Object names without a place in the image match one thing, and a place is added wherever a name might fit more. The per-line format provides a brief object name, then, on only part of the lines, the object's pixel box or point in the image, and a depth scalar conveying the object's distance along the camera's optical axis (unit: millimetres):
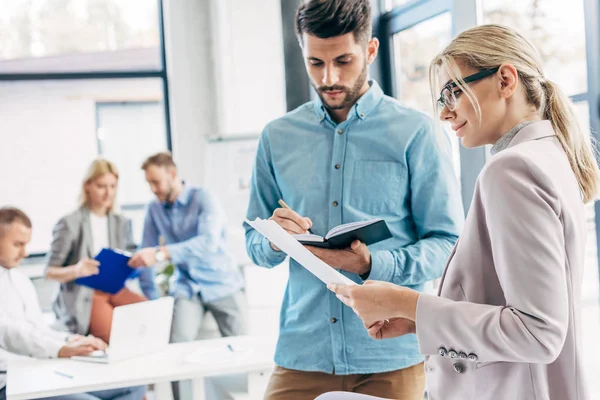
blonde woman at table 4195
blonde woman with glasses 1068
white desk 2602
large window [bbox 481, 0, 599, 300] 2346
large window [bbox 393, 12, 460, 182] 3283
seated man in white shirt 2988
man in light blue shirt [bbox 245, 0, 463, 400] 1848
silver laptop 2805
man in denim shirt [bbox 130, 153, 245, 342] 4387
